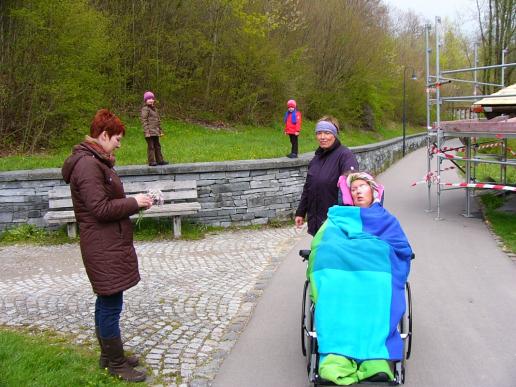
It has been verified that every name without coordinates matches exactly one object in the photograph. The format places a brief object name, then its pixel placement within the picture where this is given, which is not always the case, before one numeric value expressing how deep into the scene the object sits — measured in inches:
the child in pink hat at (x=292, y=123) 501.3
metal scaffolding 353.5
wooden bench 329.4
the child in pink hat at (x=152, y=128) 391.4
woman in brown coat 144.0
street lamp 1506.0
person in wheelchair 133.3
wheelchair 134.6
